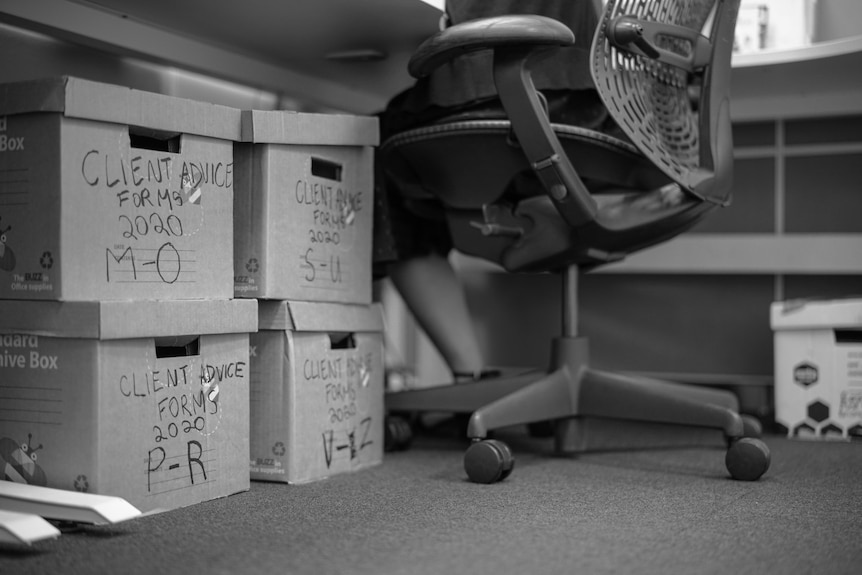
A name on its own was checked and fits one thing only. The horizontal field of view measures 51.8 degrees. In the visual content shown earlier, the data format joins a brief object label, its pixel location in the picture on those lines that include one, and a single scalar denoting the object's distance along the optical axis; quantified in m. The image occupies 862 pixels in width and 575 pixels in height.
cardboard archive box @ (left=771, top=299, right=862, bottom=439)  1.87
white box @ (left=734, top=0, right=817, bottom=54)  2.14
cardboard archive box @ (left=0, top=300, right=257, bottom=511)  1.08
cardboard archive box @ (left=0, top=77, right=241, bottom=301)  1.08
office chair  1.33
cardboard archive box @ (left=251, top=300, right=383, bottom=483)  1.36
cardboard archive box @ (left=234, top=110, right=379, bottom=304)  1.35
